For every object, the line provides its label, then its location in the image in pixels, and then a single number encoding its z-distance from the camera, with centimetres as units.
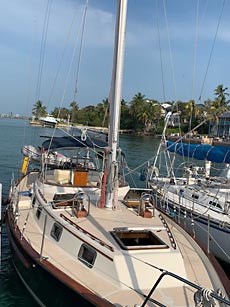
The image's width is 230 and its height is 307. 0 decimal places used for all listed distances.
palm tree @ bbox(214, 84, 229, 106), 6960
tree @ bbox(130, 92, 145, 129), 8879
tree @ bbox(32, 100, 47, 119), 11301
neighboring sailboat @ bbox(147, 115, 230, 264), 979
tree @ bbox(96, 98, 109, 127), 7601
